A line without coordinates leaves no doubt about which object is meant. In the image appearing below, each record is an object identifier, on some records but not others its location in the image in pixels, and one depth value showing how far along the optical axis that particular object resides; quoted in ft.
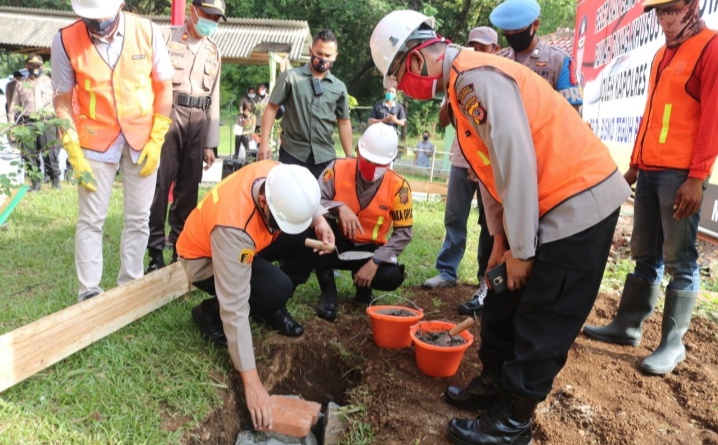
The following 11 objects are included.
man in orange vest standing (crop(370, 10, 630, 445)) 6.15
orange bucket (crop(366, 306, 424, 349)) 10.33
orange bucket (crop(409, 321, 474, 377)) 9.12
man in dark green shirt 14.94
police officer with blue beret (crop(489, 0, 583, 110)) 11.32
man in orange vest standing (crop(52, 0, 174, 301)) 10.46
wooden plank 8.17
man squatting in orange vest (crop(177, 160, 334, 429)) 8.34
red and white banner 19.97
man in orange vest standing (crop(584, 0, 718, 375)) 9.27
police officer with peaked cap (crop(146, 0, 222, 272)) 13.69
